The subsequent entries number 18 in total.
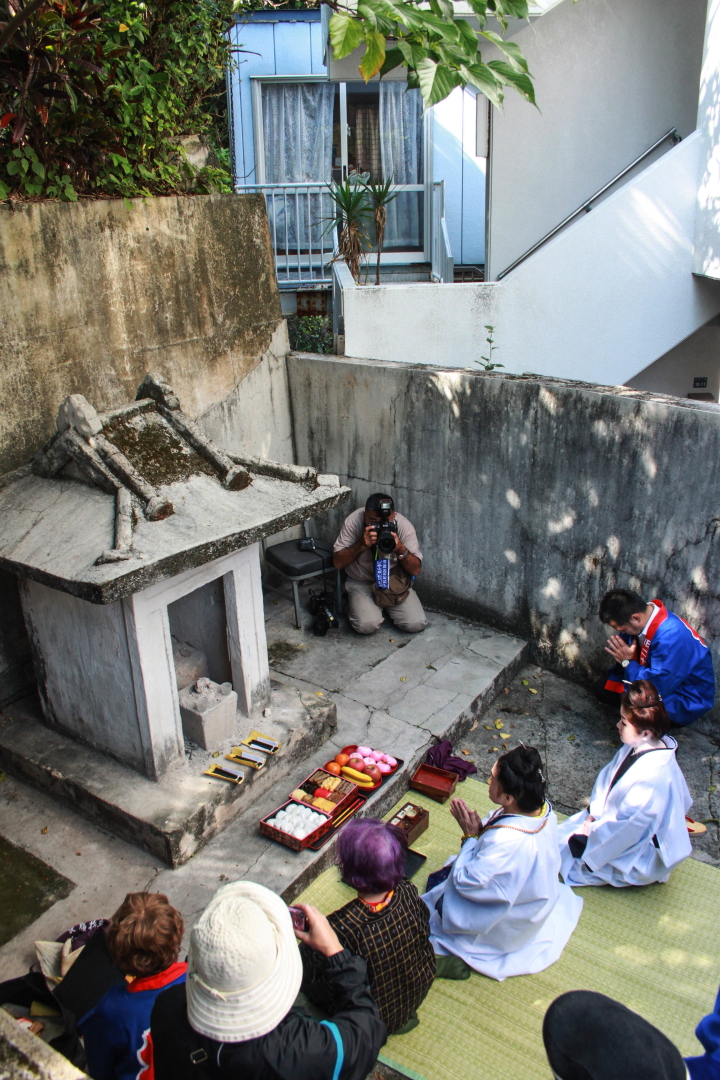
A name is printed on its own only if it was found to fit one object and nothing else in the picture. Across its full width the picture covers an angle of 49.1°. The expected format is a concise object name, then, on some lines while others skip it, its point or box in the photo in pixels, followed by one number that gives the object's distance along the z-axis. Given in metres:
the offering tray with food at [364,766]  5.31
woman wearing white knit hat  2.44
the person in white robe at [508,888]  3.92
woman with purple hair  3.42
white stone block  5.25
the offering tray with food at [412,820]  5.02
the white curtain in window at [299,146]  12.30
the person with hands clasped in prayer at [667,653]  5.59
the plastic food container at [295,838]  4.79
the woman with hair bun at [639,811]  4.55
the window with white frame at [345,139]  12.60
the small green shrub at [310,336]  9.37
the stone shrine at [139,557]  4.49
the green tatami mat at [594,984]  3.79
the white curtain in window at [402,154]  12.48
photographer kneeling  6.98
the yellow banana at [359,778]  5.28
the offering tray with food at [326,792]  5.07
